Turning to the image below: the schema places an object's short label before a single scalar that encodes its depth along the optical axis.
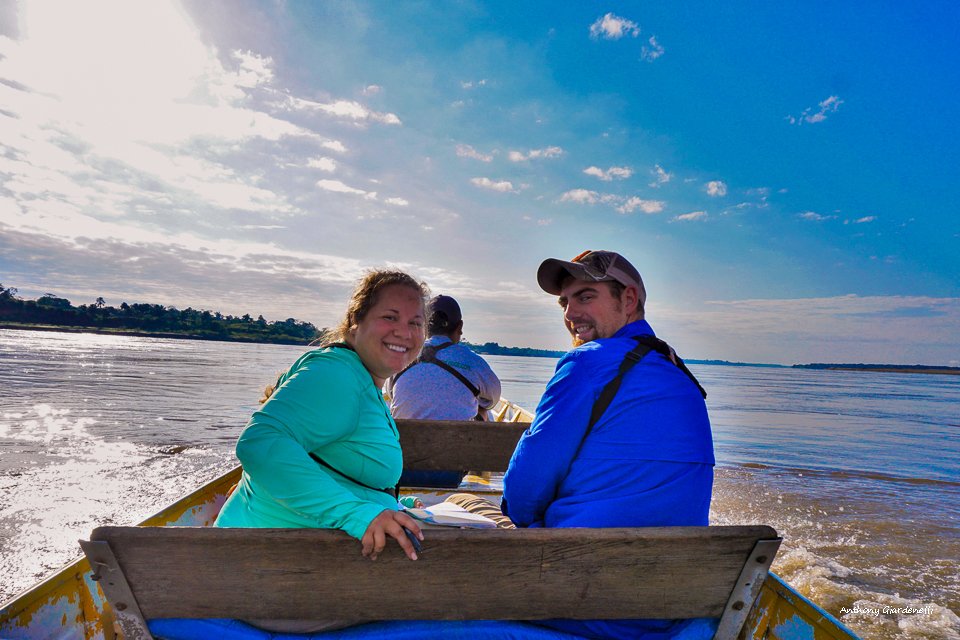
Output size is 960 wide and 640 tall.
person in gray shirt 5.44
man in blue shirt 2.35
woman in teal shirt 1.93
